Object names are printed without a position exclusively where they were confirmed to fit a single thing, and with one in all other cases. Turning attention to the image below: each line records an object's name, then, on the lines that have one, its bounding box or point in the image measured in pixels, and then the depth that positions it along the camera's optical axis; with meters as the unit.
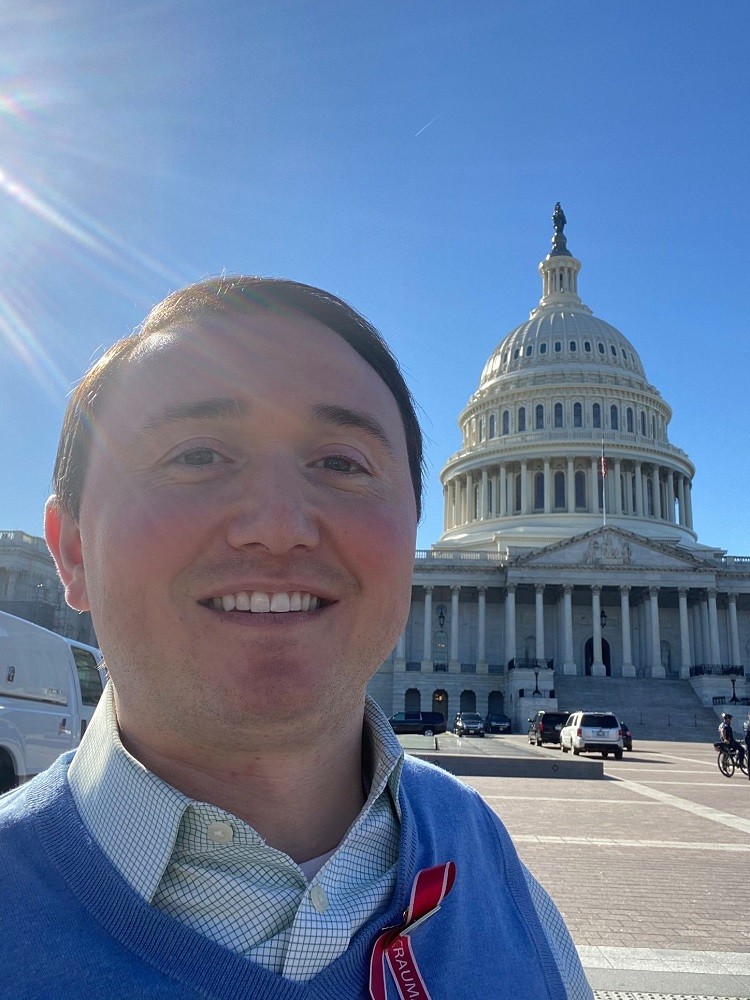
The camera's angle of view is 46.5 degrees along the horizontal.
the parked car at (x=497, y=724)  61.66
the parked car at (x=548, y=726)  44.28
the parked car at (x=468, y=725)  51.34
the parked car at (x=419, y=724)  50.34
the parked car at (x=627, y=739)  41.94
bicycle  26.27
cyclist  26.30
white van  11.80
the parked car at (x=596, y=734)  35.47
